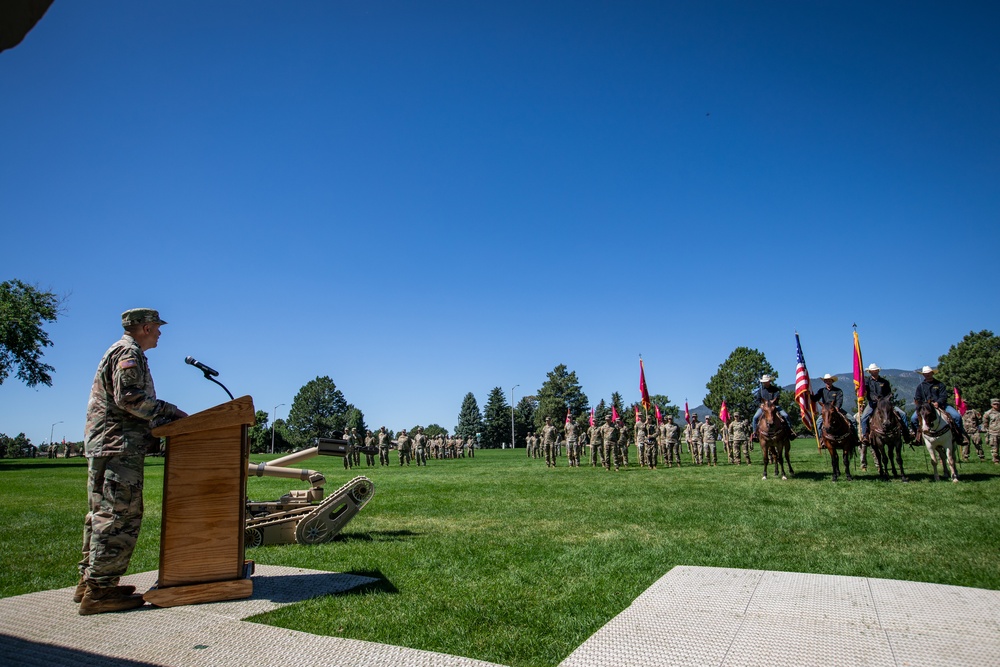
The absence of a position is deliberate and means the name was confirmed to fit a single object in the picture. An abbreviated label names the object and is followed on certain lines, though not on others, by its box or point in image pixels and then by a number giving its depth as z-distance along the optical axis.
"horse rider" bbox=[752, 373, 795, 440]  16.91
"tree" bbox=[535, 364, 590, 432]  99.38
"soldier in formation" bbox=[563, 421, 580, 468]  29.06
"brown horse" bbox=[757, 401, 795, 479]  16.50
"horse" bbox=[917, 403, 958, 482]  14.34
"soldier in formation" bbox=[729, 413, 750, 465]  26.66
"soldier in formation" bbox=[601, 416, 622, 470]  25.56
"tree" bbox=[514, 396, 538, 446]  105.61
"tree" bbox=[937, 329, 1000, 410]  73.56
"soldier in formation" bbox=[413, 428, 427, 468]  38.57
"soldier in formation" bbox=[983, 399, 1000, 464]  22.91
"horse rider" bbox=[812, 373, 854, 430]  16.14
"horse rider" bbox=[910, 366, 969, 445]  14.91
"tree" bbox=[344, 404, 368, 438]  107.25
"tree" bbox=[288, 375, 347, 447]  107.69
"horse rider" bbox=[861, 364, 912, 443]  15.38
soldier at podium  4.36
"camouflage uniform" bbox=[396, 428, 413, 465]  38.72
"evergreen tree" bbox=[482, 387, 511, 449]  104.56
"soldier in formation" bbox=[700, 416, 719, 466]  27.48
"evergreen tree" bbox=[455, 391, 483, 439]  124.85
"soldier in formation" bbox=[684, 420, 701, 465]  28.88
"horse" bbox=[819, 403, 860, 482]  15.59
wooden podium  4.42
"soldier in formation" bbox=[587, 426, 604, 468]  28.06
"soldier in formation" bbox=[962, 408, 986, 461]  26.50
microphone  5.04
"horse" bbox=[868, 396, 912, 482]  15.13
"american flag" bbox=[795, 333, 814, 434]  18.73
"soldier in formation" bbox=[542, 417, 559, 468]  30.45
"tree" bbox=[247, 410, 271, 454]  78.56
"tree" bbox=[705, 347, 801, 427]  79.94
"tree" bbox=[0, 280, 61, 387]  43.31
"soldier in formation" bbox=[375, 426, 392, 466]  35.56
